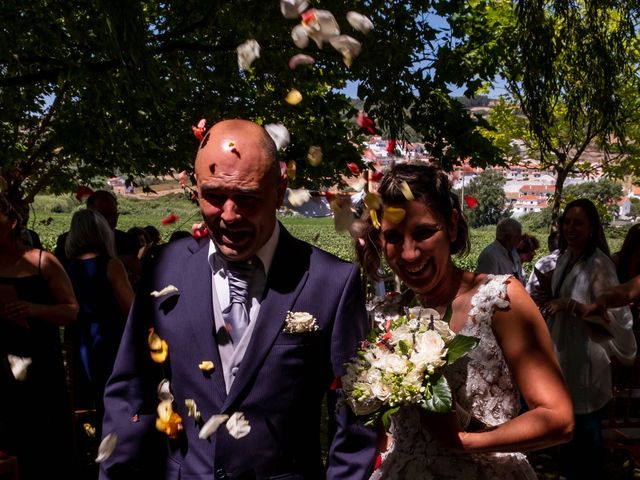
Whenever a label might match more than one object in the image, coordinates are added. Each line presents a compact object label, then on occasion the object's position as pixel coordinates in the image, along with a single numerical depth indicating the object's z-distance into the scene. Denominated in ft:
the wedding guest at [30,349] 11.99
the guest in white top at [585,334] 14.49
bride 6.24
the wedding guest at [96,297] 15.37
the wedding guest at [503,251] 21.57
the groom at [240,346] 6.46
